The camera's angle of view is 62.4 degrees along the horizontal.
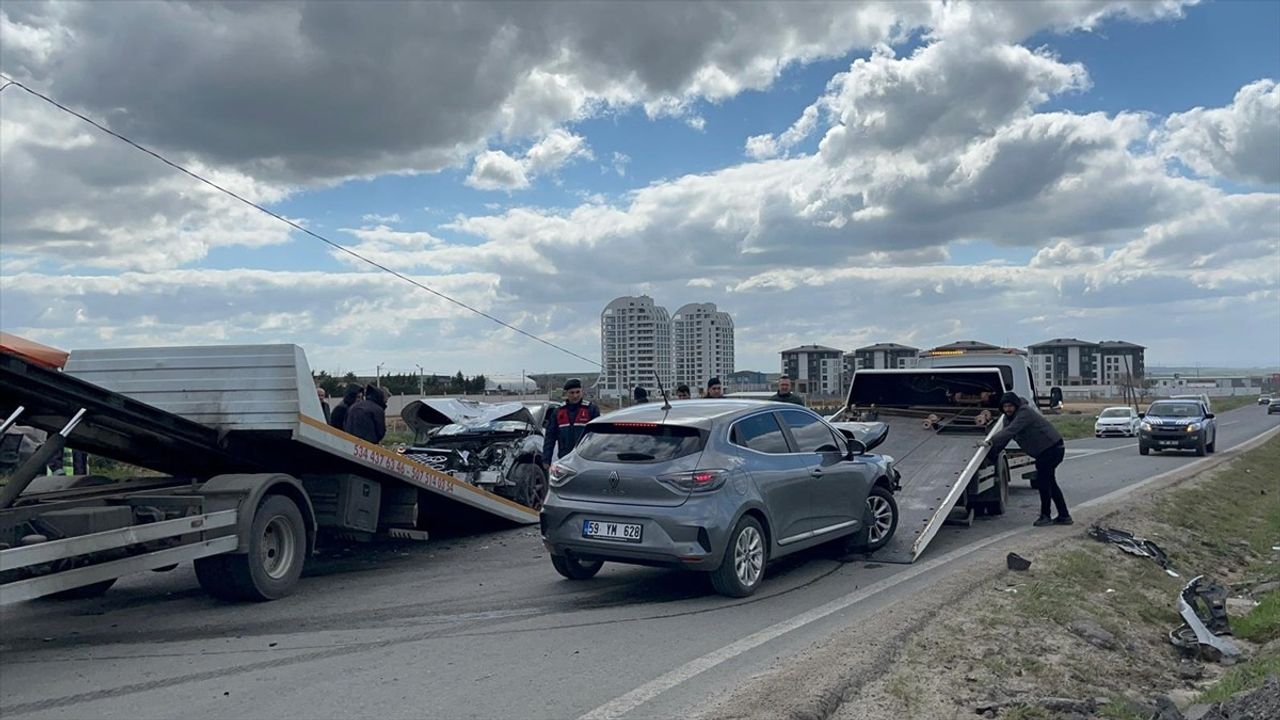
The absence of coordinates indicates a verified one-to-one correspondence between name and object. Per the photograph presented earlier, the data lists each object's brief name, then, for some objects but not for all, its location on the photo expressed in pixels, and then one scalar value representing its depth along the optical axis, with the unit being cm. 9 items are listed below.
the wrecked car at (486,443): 1333
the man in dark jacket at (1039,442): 1295
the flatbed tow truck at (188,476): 708
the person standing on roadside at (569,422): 1305
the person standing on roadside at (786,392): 1453
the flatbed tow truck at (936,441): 1156
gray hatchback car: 837
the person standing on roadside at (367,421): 1271
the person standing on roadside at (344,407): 1359
